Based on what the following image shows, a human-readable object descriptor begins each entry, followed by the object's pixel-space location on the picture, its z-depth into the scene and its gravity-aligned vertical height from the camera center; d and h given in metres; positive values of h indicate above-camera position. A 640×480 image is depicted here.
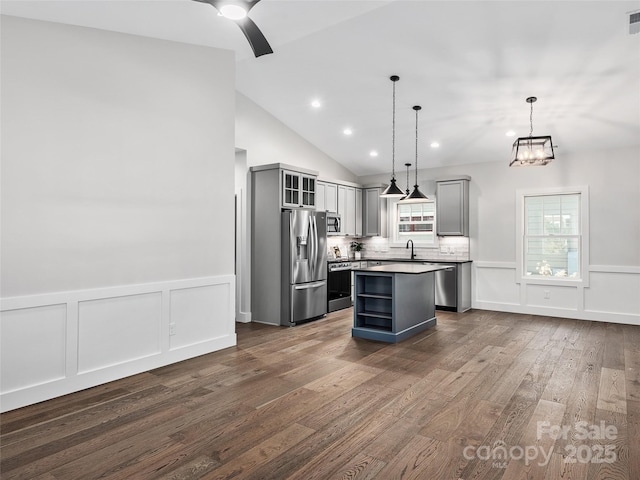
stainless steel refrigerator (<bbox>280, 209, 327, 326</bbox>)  5.68 -0.33
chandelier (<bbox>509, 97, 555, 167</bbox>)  4.35 +0.99
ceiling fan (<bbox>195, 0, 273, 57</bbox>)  2.35 +1.42
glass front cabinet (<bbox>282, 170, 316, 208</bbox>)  5.75 +0.81
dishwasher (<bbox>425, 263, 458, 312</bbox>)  6.84 -0.80
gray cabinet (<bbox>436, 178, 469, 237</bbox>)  7.07 +0.64
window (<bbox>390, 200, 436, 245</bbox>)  7.76 +0.41
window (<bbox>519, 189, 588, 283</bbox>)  6.39 +0.13
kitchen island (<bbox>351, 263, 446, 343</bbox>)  4.87 -0.78
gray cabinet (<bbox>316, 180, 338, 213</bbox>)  6.87 +0.82
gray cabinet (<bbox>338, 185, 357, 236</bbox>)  7.45 +0.67
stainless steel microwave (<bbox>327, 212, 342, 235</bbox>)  7.12 +0.34
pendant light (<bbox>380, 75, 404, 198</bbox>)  4.82 +0.66
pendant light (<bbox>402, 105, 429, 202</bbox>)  5.08 +0.59
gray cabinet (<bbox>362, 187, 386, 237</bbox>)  7.93 +0.60
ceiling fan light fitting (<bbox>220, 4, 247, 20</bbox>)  2.38 +1.42
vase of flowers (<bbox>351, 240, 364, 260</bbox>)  8.15 -0.13
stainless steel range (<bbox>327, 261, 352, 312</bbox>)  6.73 -0.75
